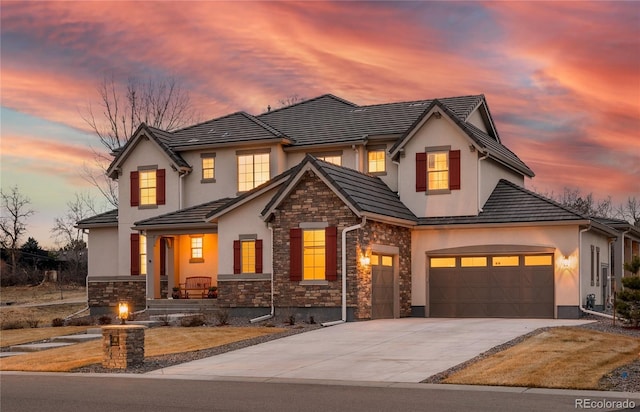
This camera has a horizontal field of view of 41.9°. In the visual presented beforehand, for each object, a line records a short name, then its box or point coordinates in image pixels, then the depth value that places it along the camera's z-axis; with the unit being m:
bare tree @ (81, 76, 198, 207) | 55.78
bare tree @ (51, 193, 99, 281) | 68.07
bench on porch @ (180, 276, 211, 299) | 36.00
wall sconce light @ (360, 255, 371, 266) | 28.91
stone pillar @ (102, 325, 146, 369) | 19.73
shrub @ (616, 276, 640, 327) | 25.30
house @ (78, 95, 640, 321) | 29.70
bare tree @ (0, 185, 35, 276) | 72.19
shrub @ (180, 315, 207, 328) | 28.85
